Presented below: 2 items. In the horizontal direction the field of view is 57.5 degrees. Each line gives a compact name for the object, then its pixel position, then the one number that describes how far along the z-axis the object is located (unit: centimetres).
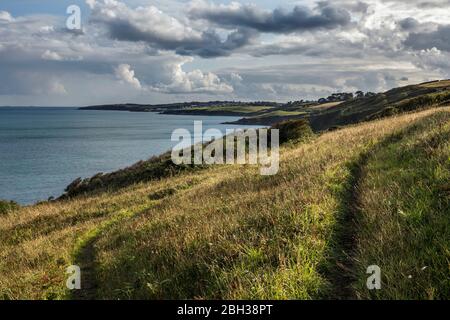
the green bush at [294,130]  3932
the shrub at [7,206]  3049
